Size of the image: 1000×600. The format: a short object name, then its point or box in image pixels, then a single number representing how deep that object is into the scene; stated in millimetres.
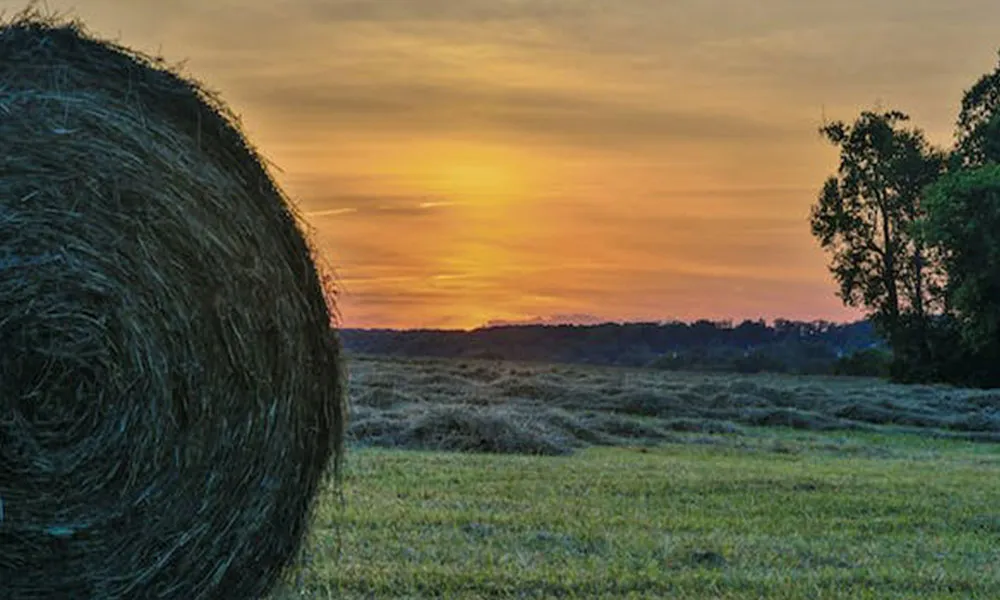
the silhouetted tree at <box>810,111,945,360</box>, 45062
